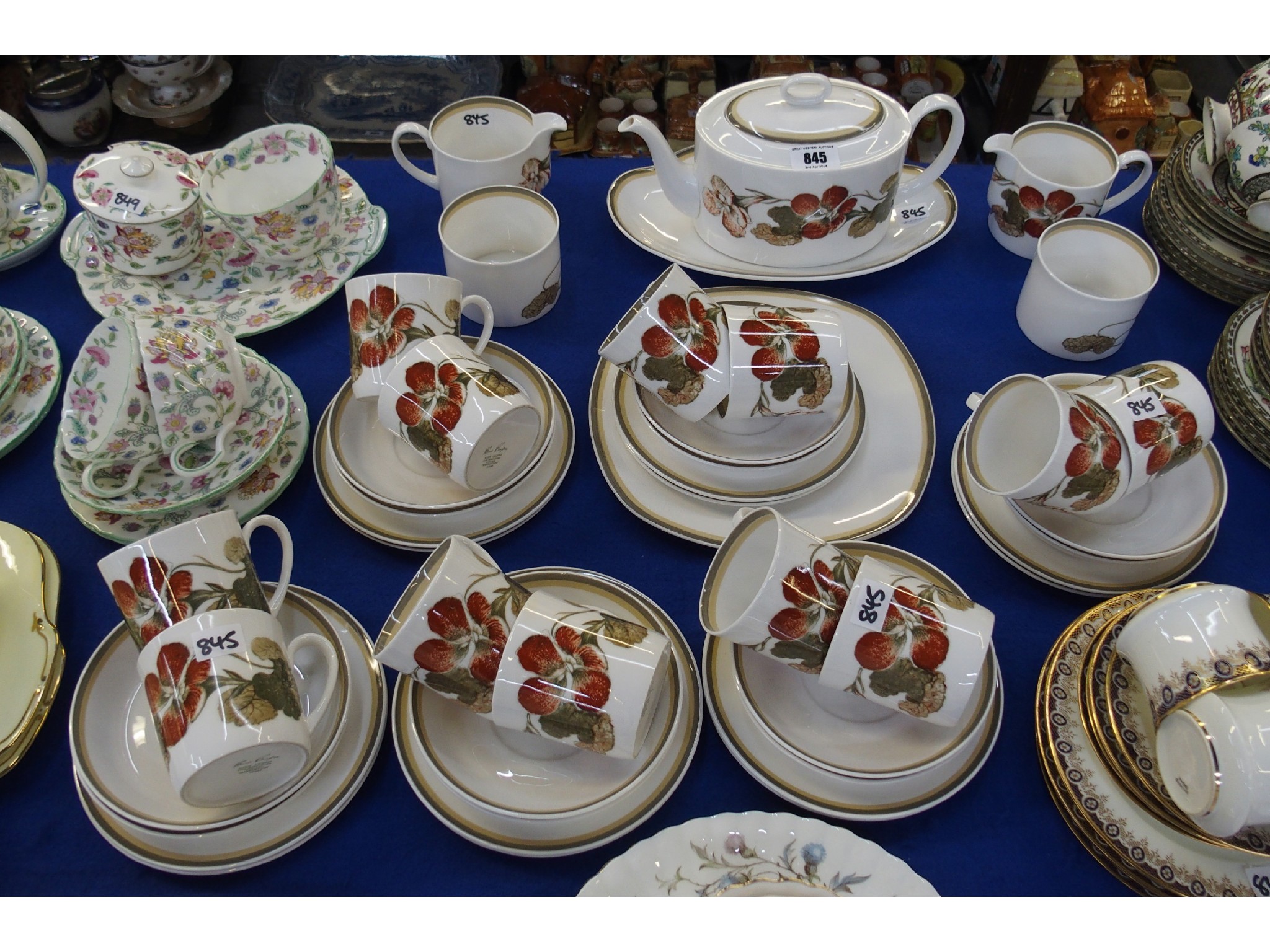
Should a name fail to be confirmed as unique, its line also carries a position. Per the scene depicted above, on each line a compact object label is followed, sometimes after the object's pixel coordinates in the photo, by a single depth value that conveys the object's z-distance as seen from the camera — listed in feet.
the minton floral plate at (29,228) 4.00
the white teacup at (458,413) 2.84
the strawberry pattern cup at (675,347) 2.95
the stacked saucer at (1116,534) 2.86
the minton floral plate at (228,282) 3.69
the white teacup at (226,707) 2.23
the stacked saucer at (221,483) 2.93
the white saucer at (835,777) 2.37
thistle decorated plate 2.17
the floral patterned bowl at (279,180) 3.77
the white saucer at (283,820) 2.35
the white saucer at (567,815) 2.33
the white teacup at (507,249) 3.49
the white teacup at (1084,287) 3.40
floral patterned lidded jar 3.58
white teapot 3.47
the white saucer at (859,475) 2.98
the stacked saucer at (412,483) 2.94
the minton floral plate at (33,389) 3.37
